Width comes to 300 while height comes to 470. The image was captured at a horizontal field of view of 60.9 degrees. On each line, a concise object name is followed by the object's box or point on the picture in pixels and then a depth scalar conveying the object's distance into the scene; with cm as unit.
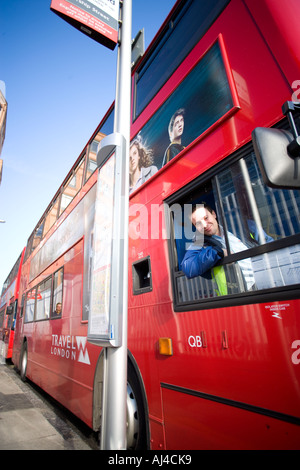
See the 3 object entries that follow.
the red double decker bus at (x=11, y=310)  1088
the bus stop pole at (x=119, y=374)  139
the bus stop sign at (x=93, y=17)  211
